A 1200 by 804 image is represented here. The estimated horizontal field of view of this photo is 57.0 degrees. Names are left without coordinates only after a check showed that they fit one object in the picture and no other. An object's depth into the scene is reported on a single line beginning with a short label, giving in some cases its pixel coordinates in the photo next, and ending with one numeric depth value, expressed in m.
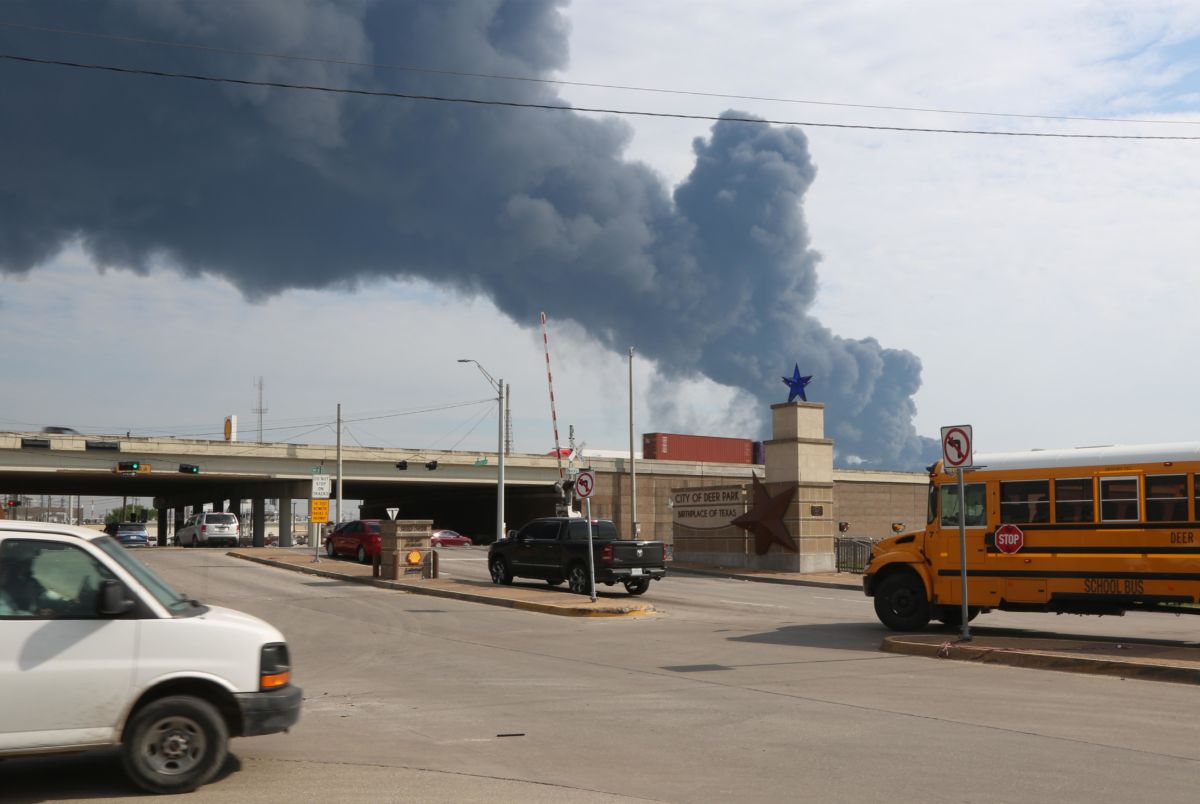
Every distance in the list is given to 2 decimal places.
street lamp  46.86
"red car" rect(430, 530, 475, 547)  64.30
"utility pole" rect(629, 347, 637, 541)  51.06
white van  7.12
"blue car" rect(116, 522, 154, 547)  60.66
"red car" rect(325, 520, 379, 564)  39.31
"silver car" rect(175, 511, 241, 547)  58.25
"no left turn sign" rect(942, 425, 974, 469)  15.89
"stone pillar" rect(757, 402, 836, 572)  37.38
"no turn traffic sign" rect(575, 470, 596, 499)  22.64
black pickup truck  25.66
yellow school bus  15.59
